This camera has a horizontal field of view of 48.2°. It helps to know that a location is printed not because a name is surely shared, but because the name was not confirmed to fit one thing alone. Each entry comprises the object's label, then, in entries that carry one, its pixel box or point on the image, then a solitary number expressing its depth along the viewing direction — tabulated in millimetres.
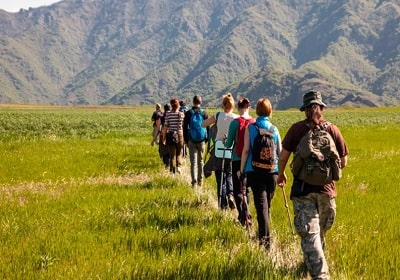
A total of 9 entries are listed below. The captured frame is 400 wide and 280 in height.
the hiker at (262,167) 7578
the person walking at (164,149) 16919
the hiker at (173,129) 15180
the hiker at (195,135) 13250
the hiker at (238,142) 9070
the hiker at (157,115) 19641
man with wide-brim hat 5832
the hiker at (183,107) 17759
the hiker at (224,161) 10367
